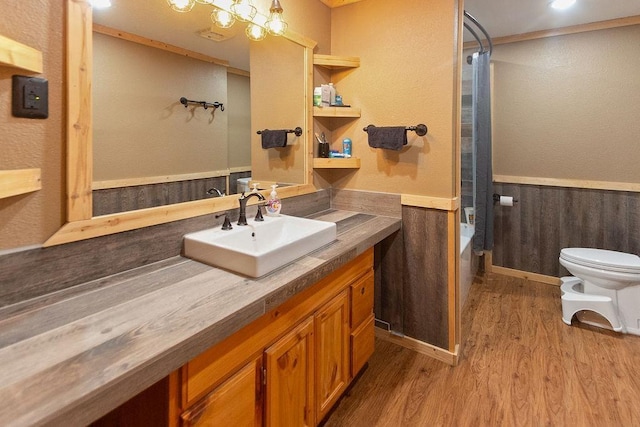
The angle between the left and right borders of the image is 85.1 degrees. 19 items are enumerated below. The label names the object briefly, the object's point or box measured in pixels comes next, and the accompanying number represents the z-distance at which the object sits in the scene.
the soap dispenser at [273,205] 1.82
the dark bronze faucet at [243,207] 1.67
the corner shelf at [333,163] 2.27
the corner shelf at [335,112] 2.23
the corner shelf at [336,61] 2.21
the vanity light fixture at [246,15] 1.54
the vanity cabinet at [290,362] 0.96
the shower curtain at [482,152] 2.96
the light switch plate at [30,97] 0.96
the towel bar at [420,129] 2.02
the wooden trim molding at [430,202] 2.01
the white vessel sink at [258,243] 1.20
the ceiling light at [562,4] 2.43
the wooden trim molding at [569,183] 2.85
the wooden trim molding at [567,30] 2.73
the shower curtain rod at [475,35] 2.45
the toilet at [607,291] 2.38
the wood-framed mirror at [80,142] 1.09
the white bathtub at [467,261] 2.58
